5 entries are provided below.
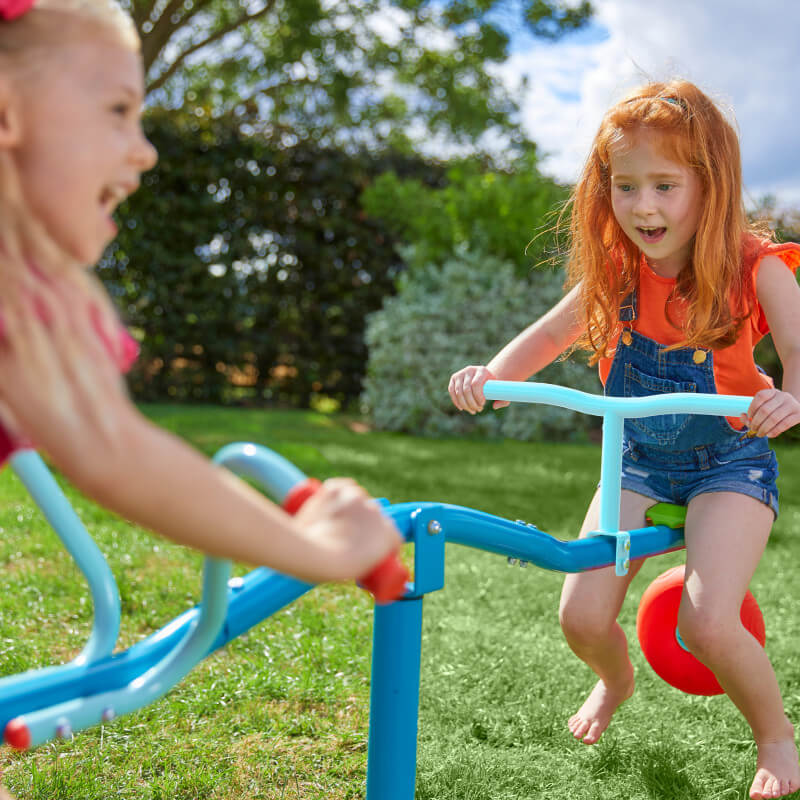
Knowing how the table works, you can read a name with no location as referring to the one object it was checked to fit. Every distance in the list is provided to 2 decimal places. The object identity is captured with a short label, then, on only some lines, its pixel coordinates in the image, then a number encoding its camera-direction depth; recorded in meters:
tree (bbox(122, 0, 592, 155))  8.48
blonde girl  0.76
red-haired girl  2.02
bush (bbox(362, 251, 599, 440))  7.23
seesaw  1.00
